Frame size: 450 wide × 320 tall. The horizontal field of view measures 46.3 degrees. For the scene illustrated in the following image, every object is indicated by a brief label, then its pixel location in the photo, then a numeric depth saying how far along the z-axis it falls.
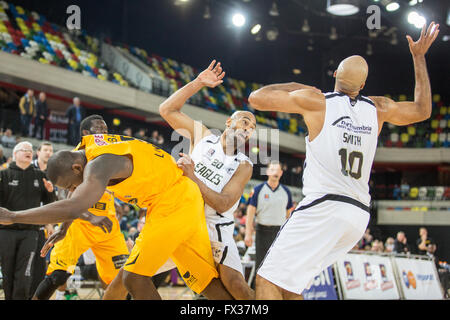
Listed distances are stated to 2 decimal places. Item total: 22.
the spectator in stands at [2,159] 12.43
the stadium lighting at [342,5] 12.29
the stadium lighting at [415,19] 16.73
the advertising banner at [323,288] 8.88
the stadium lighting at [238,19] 21.17
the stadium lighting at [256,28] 22.89
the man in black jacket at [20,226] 6.29
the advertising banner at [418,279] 10.75
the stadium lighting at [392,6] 16.95
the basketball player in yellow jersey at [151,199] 3.58
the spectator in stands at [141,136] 18.50
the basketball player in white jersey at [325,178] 3.49
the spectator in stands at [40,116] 15.85
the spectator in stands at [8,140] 14.17
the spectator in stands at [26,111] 15.46
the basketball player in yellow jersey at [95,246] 5.72
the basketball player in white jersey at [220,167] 4.18
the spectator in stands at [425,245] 16.55
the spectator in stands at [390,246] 18.72
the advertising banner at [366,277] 9.56
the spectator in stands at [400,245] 17.08
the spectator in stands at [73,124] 16.39
